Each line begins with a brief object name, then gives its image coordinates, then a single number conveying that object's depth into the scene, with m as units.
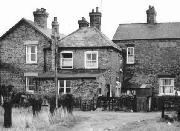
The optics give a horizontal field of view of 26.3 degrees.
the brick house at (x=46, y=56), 36.09
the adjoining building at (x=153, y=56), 39.78
